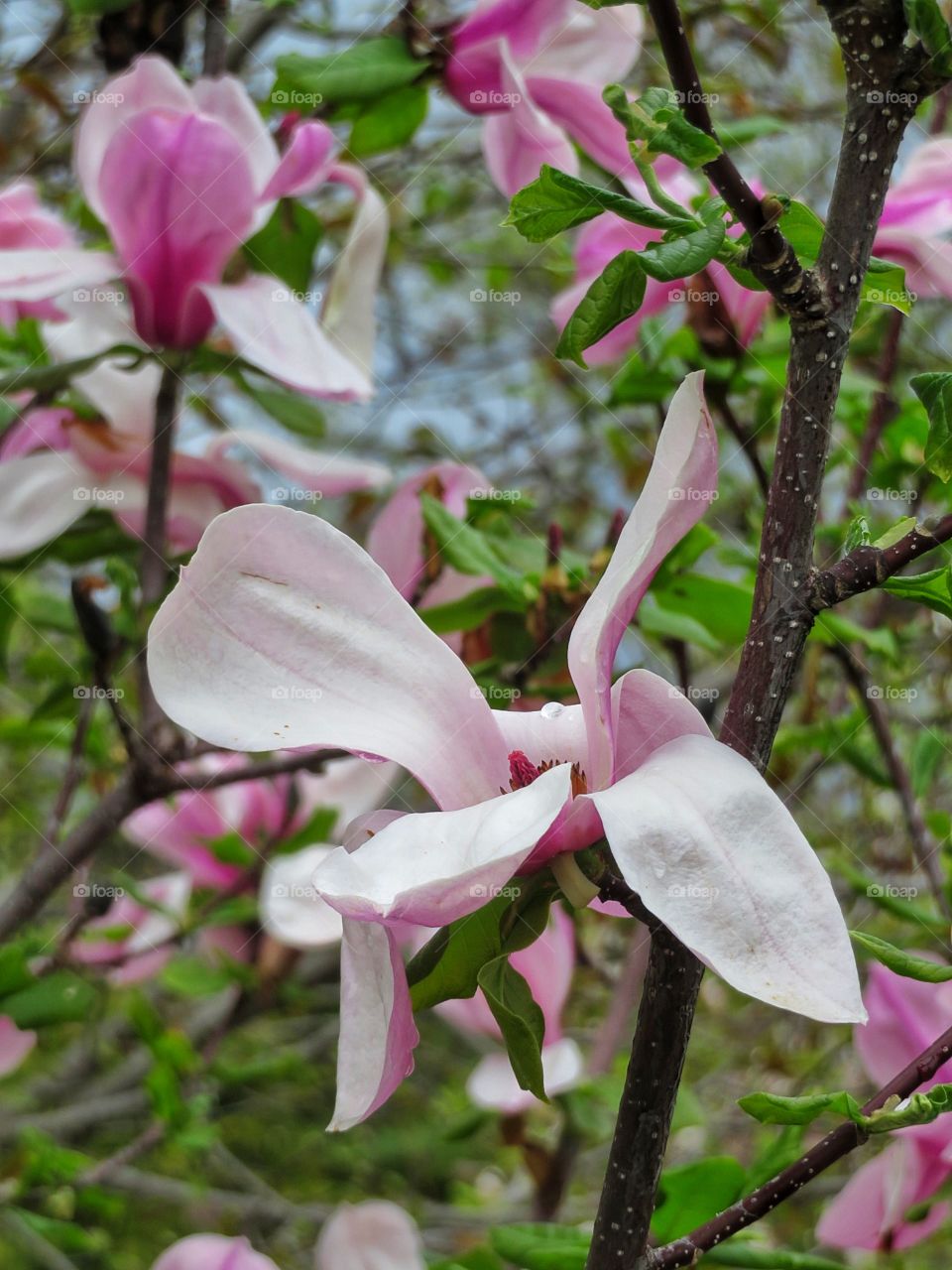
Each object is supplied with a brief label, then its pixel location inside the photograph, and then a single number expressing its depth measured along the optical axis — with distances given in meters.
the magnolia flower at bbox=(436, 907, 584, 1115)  0.87
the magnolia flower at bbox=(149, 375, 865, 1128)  0.39
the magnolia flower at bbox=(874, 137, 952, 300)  0.85
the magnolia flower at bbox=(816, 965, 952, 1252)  0.74
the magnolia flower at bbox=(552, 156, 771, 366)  0.90
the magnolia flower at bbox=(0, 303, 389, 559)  0.95
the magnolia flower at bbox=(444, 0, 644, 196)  0.90
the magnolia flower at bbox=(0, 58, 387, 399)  0.85
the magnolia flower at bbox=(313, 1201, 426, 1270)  0.89
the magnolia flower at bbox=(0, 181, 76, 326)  0.95
